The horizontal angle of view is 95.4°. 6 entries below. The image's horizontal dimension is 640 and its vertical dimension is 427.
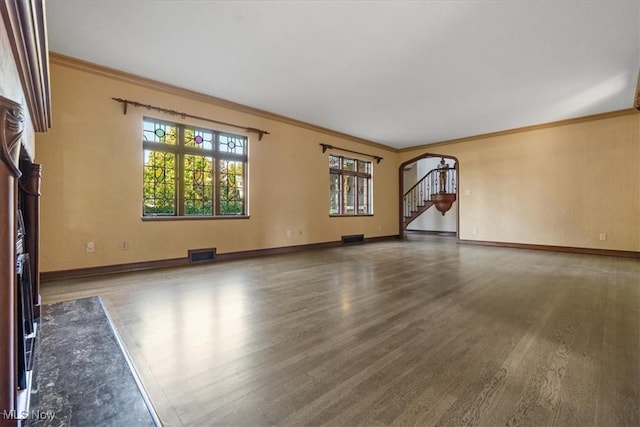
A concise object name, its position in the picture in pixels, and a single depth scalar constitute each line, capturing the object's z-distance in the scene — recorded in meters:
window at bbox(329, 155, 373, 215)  7.40
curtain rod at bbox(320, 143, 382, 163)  6.91
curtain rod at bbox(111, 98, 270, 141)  4.07
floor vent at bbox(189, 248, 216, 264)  4.75
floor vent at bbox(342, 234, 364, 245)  7.44
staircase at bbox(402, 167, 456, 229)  8.61
